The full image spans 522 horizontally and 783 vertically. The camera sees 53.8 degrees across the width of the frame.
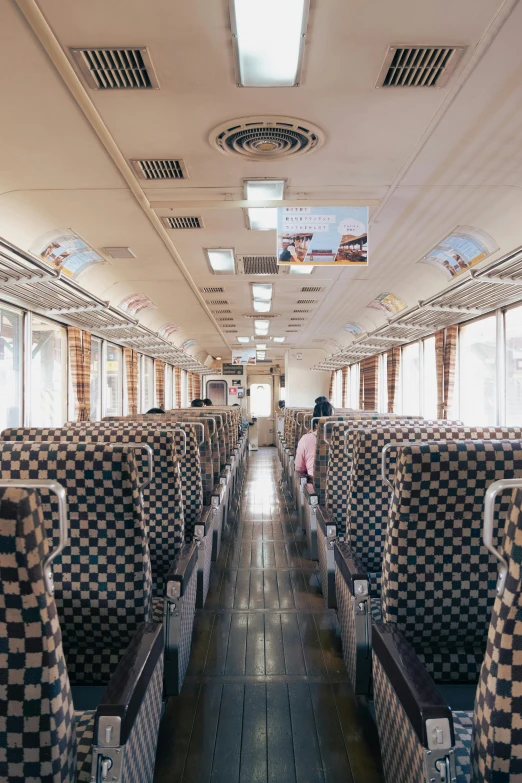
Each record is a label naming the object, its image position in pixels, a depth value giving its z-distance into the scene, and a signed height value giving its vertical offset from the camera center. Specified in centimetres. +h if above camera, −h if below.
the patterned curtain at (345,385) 1723 +61
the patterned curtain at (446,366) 842 +62
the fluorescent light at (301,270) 705 +185
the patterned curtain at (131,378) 1159 +59
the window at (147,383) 1341 +56
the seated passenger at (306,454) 539 -54
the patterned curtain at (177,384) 1725 +67
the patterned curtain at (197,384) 1994 +78
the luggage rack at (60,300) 498 +131
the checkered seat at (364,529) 237 -66
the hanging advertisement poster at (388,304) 834 +170
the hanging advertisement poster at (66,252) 516 +167
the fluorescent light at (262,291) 803 +184
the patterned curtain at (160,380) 1469 +69
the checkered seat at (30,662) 100 -53
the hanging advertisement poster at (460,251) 516 +167
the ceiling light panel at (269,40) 231 +176
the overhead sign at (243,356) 1712 +161
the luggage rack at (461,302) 533 +134
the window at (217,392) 1922 +45
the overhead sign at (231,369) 1817 +123
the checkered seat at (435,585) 153 -62
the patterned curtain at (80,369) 823 +56
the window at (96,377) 975 +52
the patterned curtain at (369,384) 1395 +57
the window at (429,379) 981 +47
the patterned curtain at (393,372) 1168 +72
